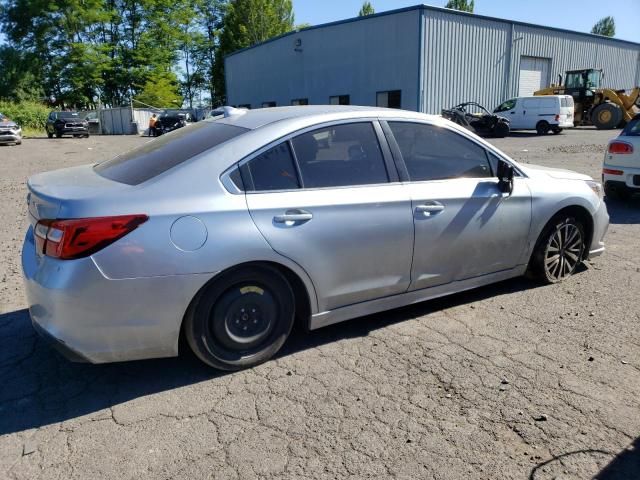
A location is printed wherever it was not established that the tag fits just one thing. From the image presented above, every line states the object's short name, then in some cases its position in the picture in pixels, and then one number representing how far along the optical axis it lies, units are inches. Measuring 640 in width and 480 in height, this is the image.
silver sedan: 104.9
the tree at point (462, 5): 2573.8
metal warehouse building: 1021.8
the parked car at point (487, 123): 923.4
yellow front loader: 995.9
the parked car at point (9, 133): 970.1
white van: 950.4
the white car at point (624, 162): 294.0
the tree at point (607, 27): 3176.7
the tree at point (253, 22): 2113.7
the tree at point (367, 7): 2703.5
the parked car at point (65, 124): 1275.8
